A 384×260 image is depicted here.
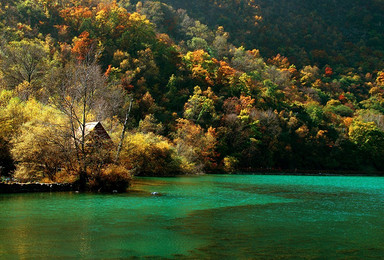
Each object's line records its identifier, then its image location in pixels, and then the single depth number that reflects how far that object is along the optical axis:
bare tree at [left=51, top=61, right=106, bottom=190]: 24.92
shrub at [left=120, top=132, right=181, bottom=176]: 42.59
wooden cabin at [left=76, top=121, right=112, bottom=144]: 25.69
